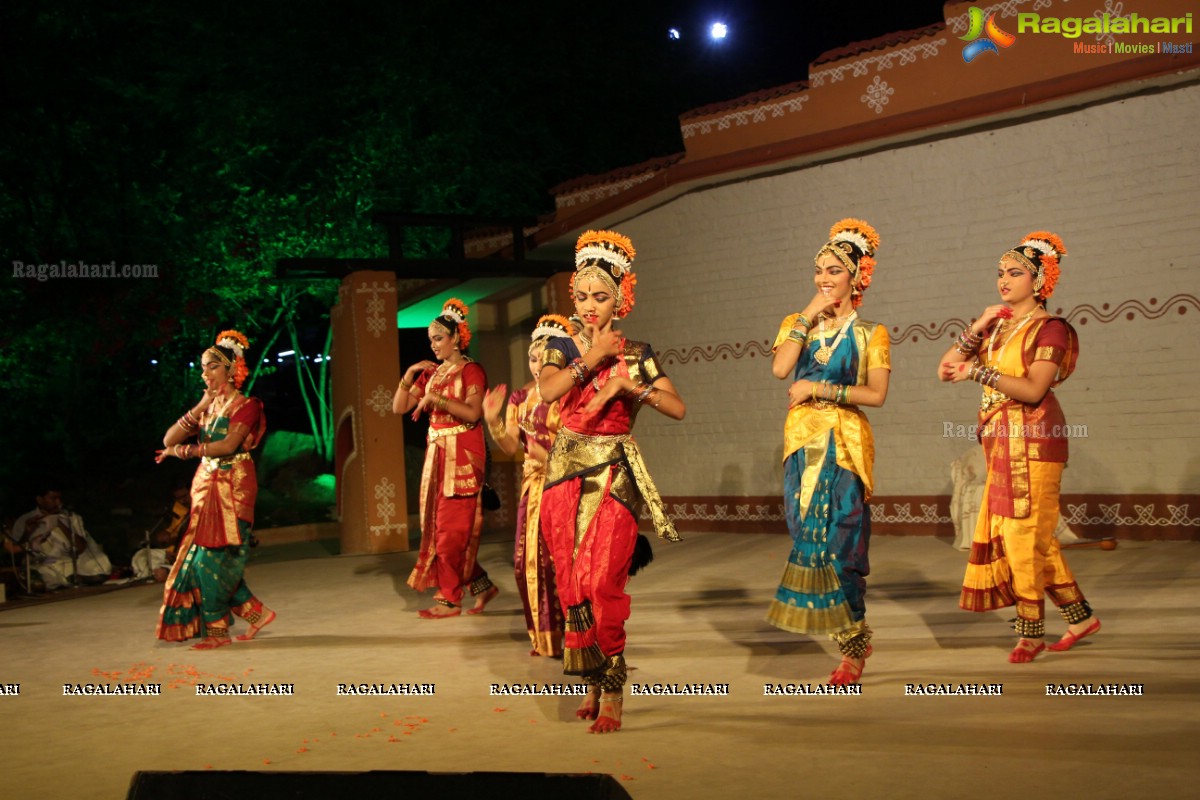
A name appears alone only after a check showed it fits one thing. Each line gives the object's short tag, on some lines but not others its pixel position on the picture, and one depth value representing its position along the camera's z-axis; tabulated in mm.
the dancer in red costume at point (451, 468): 8008
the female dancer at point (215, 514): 7301
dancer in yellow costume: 5684
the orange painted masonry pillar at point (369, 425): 12164
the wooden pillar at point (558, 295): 13000
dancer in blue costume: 5359
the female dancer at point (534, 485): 6273
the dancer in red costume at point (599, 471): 4828
